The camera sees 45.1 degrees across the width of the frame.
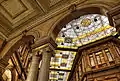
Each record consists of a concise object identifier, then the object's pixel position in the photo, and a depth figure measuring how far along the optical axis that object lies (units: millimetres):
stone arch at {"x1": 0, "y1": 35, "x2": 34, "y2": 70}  5175
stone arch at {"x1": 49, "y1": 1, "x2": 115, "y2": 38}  3992
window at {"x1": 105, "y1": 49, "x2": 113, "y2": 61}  12327
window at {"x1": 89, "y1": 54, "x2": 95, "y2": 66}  12893
